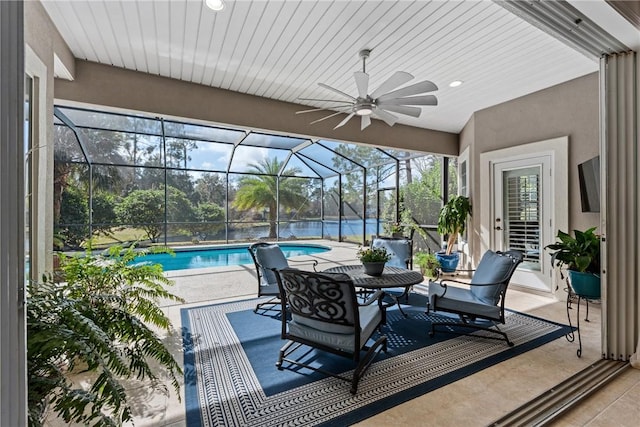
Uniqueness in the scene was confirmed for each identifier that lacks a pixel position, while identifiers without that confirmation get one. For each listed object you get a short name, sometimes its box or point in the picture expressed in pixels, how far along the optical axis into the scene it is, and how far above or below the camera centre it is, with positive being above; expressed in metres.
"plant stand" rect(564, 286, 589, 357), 2.64 -1.24
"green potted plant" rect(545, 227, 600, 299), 2.58 -0.41
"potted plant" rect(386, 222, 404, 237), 6.90 -0.37
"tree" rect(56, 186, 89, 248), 7.89 +0.00
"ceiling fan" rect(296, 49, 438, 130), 2.84 +1.23
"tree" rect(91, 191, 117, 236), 8.47 +0.09
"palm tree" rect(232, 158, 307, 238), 10.77 +0.90
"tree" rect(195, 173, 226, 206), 10.04 +0.91
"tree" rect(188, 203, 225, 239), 10.14 -0.15
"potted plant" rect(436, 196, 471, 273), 5.59 -0.17
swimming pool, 8.20 -1.26
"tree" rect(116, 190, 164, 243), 9.07 +0.12
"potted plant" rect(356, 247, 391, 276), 3.46 -0.54
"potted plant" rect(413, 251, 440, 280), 5.51 -0.95
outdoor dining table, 3.14 -0.72
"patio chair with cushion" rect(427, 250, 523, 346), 2.94 -0.88
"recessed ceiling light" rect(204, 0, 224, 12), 2.41 +1.73
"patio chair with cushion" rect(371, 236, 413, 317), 4.65 -0.59
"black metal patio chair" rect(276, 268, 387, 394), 2.17 -0.80
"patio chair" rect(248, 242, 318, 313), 3.64 -0.64
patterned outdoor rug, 1.95 -1.27
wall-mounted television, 3.61 +0.37
